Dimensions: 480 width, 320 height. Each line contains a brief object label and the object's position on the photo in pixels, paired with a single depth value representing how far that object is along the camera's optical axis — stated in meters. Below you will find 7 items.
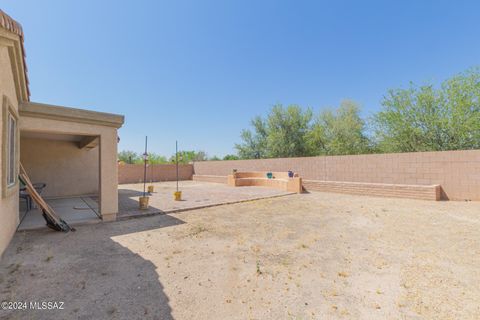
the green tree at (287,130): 22.31
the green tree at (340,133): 19.53
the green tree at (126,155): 29.42
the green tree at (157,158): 26.98
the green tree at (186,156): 26.58
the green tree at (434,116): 11.88
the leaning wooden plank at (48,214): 4.31
